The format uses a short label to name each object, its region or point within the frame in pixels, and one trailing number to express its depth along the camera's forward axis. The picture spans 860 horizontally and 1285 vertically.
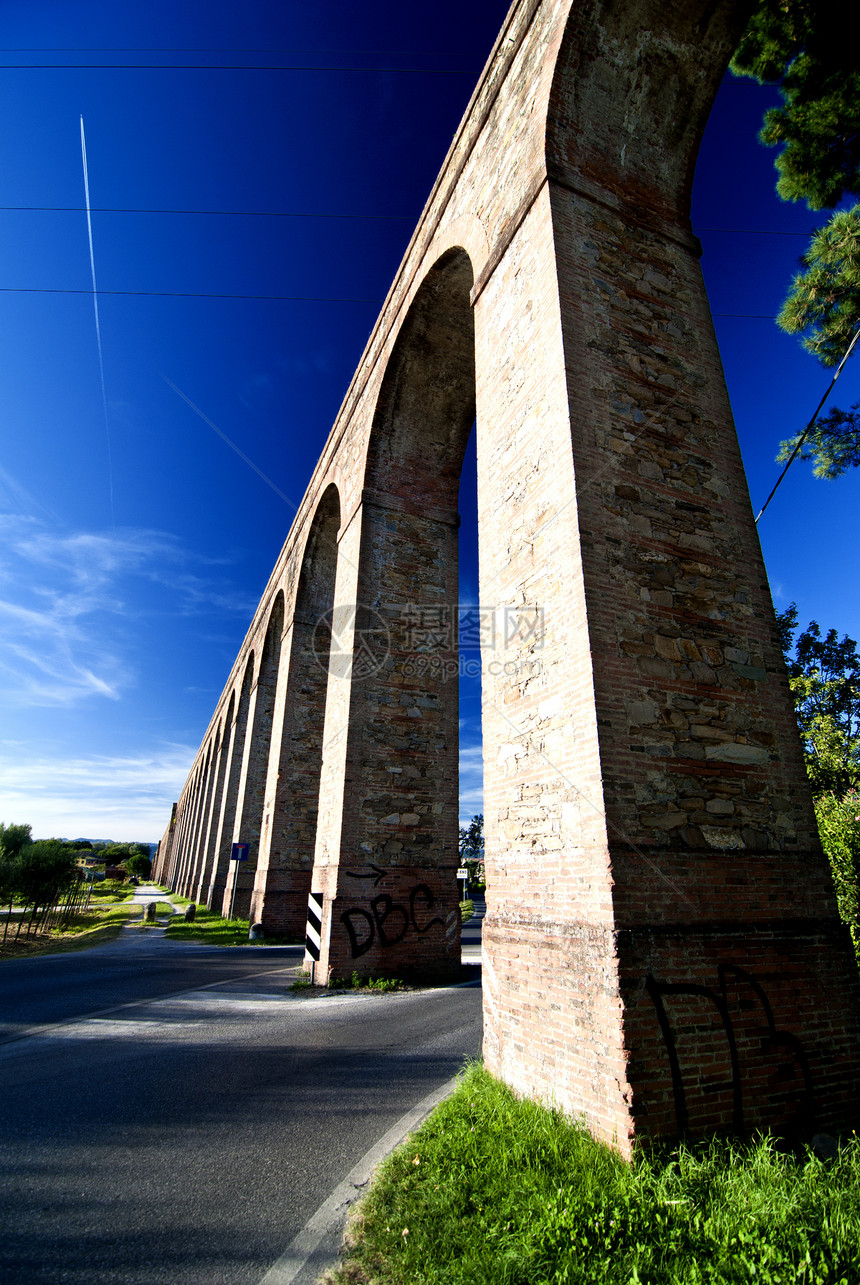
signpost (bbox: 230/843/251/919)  16.95
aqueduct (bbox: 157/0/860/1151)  3.39
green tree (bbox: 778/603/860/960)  6.19
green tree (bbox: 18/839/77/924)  19.69
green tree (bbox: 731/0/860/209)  6.41
